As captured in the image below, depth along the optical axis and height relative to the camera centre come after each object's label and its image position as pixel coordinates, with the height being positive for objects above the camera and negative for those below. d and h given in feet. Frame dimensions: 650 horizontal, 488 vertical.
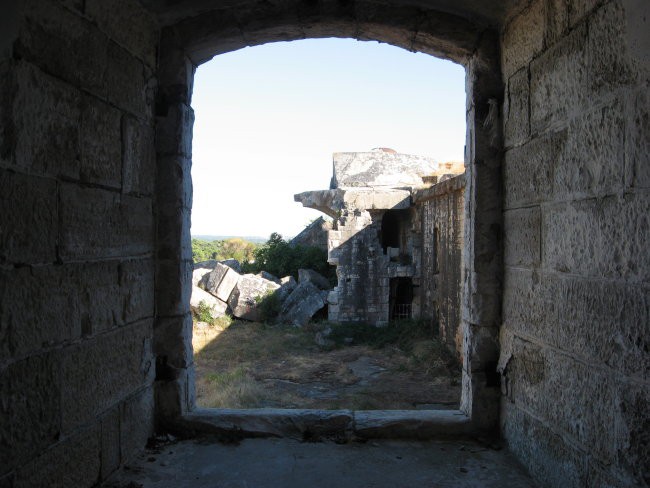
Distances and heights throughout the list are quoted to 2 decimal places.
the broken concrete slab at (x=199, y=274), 45.75 -1.94
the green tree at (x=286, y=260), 50.03 -0.56
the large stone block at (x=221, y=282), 43.47 -2.42
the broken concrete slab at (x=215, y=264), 53.26 -1.17
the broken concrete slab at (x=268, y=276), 48.94 -2.15
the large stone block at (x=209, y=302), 41.06 -3.91
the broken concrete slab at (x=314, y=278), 46.29 -2.09
